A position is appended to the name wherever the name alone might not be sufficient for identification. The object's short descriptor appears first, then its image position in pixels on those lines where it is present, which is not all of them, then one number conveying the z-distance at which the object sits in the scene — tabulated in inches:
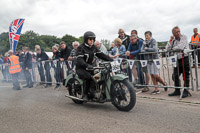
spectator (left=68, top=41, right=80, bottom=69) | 327.6
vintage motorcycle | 167.9
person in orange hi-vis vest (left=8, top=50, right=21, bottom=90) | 361.1
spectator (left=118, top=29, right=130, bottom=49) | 307.1
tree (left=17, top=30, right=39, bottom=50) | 3288.1
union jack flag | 502.0
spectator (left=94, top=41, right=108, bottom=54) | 314.9
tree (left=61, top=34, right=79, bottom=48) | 4279.0
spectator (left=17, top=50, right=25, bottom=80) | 476.4
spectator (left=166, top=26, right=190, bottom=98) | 214.9
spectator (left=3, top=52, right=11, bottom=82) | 513.9
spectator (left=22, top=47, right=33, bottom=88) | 383.6
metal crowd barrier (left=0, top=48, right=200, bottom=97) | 223.8
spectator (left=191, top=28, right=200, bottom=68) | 407.8
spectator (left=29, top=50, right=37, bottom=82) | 410.8
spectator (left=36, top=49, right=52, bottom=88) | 375.9
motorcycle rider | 182.5
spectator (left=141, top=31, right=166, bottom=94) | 241.0
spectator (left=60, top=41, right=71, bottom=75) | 339.9
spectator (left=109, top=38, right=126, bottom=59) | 278.1
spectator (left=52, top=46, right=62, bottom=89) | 348.5
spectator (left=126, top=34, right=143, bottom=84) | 258.3
